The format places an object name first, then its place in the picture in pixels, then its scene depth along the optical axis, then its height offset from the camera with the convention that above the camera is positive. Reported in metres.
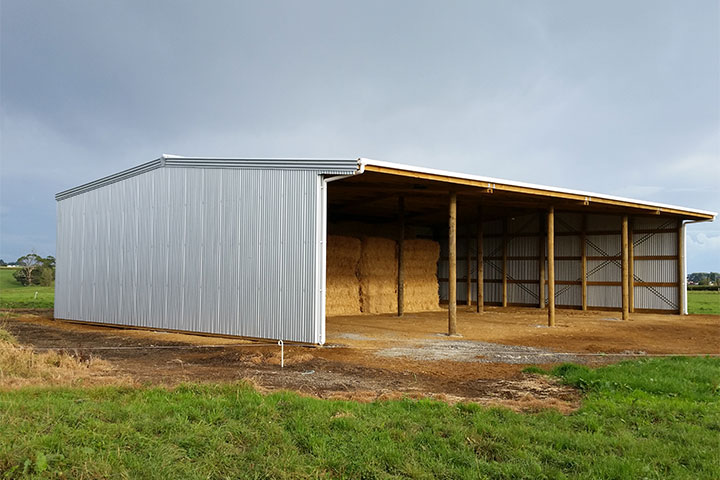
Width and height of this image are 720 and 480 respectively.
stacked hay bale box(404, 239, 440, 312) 24.83 -0.61
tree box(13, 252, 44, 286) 55.62 -0.65
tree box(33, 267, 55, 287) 54.88 -1.56
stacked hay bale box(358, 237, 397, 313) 22.83 -0.54
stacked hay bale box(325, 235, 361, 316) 21.45 -0.55
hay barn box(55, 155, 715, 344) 13.32 +0.62
